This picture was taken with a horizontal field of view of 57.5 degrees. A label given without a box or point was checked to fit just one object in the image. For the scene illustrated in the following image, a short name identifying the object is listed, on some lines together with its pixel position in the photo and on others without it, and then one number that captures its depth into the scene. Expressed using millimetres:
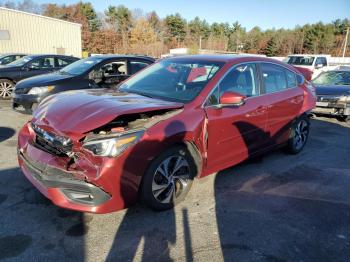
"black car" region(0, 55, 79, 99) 10383
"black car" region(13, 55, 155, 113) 6945
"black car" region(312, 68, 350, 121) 8586
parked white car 18484
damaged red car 2932
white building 27297
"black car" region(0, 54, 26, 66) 15524
